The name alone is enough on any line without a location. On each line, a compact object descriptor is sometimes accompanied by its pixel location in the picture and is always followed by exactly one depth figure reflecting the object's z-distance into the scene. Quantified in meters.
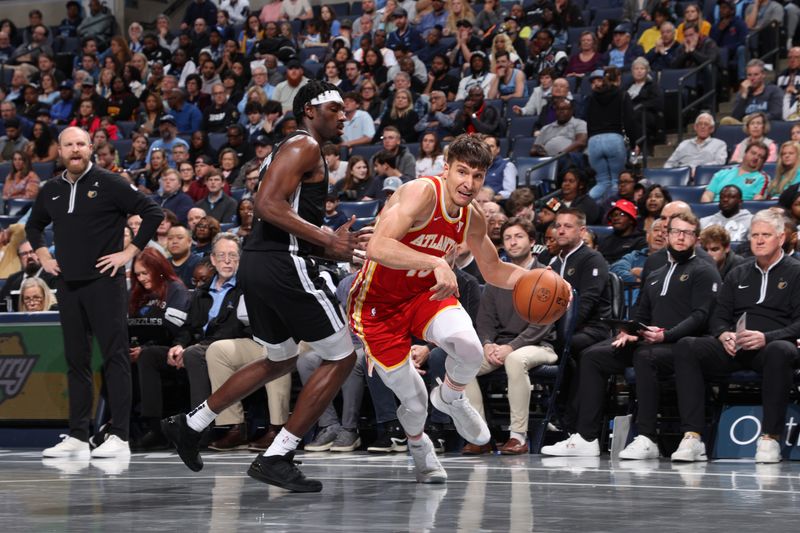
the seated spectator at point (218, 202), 12.61
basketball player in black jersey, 5.52
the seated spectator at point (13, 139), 16.92
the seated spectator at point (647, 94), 13.08
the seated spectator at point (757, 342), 7.25
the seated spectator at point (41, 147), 16.36
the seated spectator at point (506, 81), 14.28
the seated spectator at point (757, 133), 10.66
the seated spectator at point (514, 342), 8.00
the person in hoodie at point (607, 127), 12.02
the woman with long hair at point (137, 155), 15.31
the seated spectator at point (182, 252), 10.28
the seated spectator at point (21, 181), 15.27
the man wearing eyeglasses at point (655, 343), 7.68
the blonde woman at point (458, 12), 16.39
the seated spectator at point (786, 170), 10.10
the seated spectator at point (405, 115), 13.92
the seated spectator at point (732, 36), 13.95
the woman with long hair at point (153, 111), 16.88
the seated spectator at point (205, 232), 10.81
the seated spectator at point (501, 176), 12.10
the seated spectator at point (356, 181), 12.52
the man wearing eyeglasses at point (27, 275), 10.99
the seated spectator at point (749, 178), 10.38
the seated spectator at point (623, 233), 9.87
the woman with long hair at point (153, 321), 8.90
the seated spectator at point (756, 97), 12.21
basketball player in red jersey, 5.55
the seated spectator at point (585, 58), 14.20
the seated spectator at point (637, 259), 9.11
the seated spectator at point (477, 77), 14.45
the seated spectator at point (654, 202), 10.17
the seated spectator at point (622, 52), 14.19
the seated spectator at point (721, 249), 8.45
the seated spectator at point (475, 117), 13.42
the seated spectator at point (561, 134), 12.71
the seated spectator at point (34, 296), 9.66
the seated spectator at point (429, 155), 12.23
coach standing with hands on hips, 7.59
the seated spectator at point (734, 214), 9.60
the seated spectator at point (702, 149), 11.64
